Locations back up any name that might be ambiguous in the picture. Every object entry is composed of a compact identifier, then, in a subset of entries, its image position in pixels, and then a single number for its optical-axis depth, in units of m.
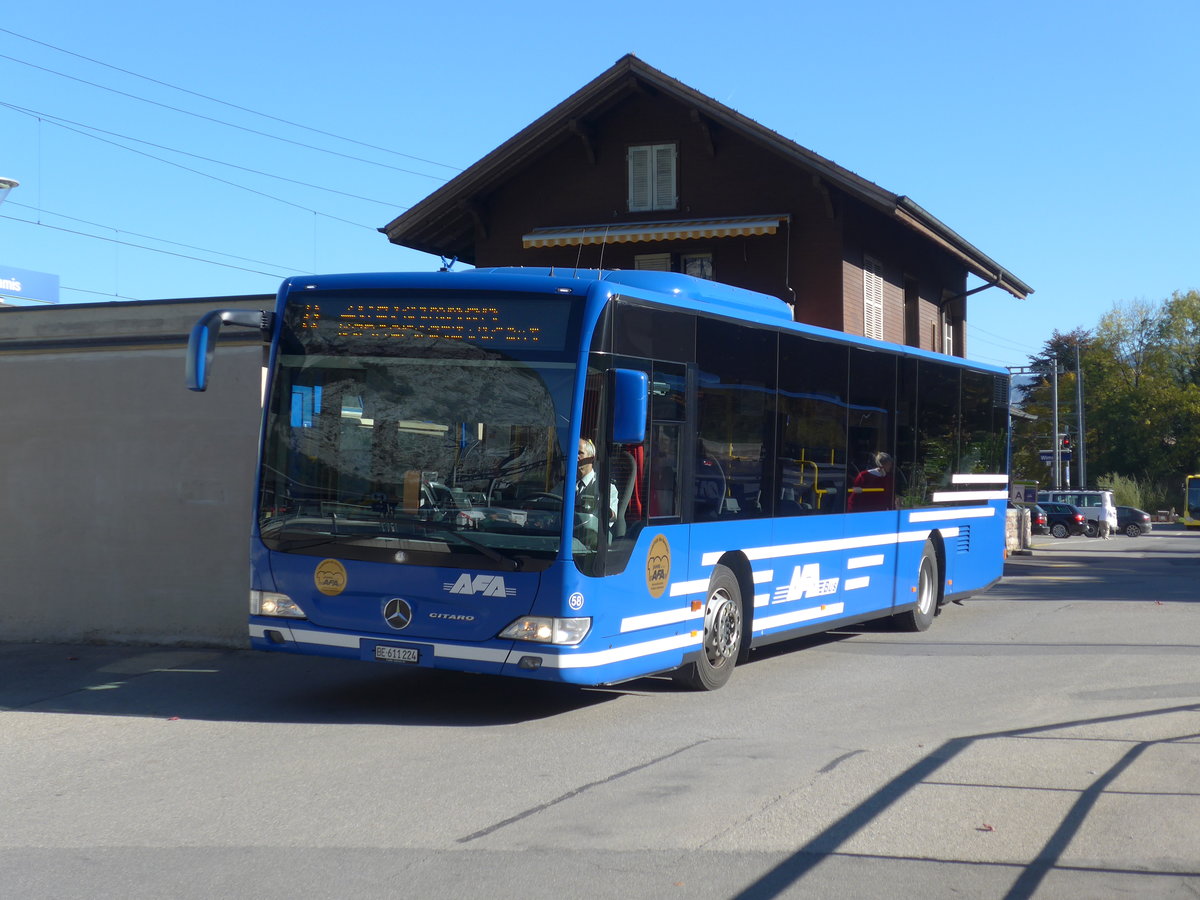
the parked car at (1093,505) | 53.66
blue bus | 8.77
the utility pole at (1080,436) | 71.25
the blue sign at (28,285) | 27.95
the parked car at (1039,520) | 53.09
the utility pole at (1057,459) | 61.52
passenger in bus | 13.04
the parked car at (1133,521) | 57.88
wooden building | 24.17
